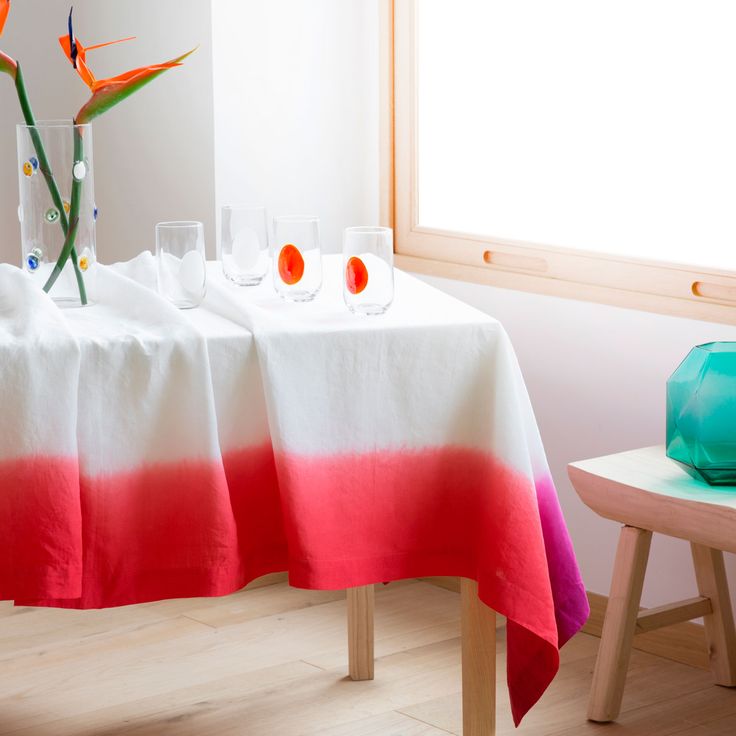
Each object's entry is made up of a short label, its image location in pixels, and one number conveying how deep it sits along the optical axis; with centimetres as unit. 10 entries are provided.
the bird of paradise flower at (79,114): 342
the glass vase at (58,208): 346
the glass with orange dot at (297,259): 359
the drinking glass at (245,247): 367
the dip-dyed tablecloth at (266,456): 329
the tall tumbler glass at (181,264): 352
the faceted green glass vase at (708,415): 379
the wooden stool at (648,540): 373
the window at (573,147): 414
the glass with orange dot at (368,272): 350
